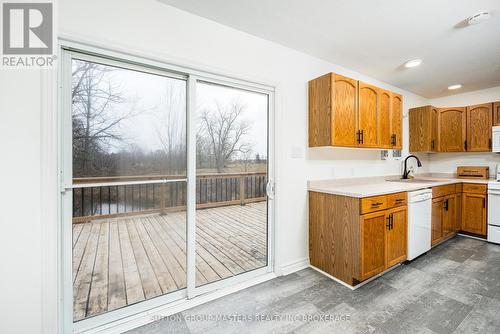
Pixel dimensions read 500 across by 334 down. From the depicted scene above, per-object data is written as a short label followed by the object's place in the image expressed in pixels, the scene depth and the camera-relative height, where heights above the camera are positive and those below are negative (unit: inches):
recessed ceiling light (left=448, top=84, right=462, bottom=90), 146.6 +53.7
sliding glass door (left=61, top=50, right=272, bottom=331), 63.3 -3.7
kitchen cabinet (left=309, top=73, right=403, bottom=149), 95.4 +24.6
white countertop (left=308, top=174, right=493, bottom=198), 90.3 -9.7
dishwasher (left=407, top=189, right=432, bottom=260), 105.0 -27.4
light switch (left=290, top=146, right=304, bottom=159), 100.8 +6.5
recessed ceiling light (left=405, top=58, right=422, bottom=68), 111.0 +52.9
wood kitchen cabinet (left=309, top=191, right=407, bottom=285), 85.7 -28.4
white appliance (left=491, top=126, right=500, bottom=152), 137.6 +17.1
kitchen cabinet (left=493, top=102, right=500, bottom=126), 141.2 +33.9
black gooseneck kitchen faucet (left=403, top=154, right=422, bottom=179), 150.9 -3.9
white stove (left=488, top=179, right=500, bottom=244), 131.3 -27.0
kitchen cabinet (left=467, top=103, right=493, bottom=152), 145.1 +26.5
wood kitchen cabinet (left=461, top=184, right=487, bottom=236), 137.4 -26.9
